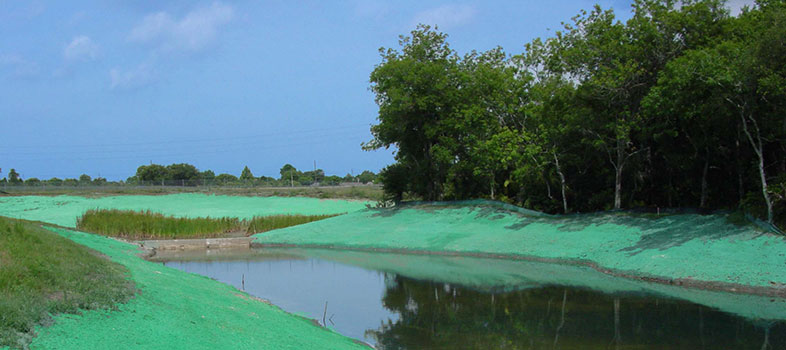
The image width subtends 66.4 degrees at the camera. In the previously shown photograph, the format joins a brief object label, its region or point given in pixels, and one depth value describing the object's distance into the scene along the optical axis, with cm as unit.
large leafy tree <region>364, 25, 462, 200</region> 3006
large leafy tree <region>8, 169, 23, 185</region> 8444
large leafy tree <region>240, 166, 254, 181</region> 10488
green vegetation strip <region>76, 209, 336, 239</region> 2702
